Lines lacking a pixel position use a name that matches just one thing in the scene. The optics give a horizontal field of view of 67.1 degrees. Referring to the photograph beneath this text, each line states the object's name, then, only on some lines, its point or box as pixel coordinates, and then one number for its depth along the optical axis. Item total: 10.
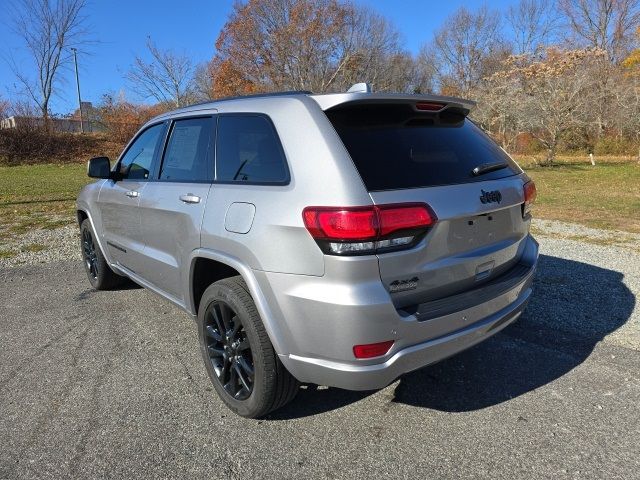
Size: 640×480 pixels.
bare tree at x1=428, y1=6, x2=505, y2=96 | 42.12
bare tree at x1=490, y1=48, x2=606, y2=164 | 22.73
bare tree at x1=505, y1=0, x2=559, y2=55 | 42.88
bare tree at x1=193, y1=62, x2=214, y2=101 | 34.50
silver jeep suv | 2.17
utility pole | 40.84
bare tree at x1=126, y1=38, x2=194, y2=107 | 31.98
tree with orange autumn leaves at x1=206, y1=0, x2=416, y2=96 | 30.08
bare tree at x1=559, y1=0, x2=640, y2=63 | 38.84
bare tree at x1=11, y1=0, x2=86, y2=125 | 38.78
